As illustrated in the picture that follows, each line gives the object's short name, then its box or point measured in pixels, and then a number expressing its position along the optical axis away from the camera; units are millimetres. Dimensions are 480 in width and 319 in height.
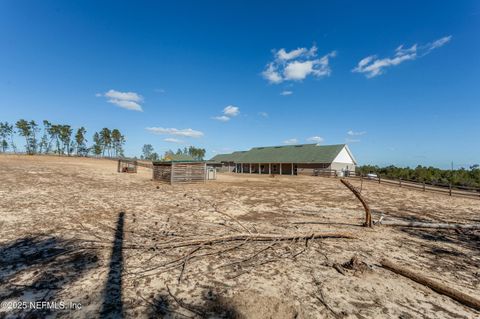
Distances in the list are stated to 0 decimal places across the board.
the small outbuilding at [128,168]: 31231
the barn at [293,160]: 36625
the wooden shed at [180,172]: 21945
